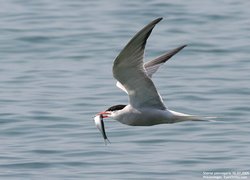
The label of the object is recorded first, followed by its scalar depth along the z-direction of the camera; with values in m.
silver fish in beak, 19.34
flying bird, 18.53
